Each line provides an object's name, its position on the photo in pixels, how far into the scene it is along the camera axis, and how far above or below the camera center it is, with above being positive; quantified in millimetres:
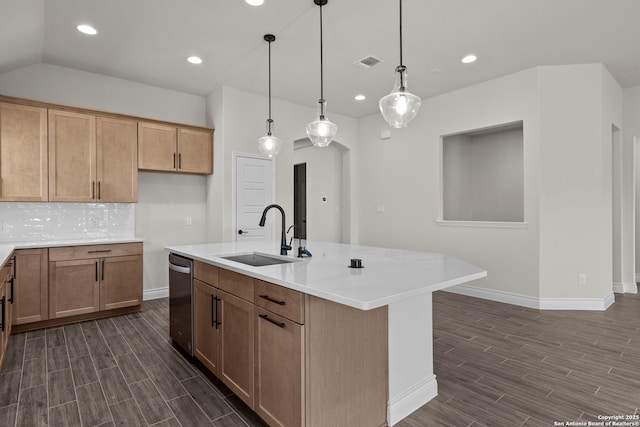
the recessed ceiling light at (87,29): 3123 +1708
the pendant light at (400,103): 2244 +736
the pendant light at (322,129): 2906 +730
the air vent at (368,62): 3828 +1739
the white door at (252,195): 4766 +288
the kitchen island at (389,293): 1483 -318
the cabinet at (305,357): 1578 -713
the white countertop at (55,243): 3171 -282
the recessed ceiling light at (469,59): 3848 +1761
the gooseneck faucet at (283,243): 2558 -214
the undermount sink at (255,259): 2542 -331
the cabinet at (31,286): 3322 -691
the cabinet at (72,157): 3670 +644
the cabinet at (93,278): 3531 -674
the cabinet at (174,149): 4254 +864
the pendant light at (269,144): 3443 +712
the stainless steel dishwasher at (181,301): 2678 -698
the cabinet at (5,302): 2533 -689
